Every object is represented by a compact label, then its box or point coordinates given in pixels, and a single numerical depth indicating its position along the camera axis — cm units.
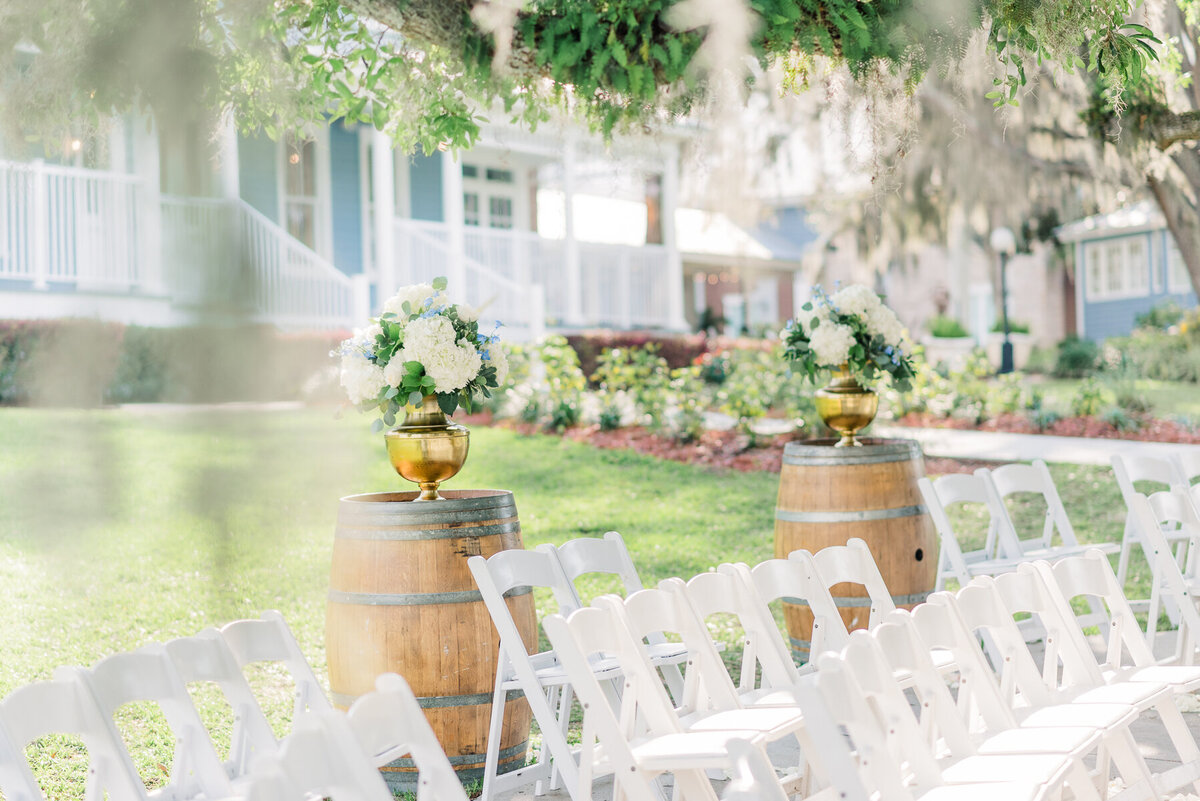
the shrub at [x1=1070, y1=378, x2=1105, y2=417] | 1394
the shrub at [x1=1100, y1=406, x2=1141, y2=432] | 1337
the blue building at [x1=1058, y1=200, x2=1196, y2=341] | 2648
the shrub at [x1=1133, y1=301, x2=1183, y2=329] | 2361
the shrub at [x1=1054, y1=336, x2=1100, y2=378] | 2209
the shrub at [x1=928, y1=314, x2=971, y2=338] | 2766
